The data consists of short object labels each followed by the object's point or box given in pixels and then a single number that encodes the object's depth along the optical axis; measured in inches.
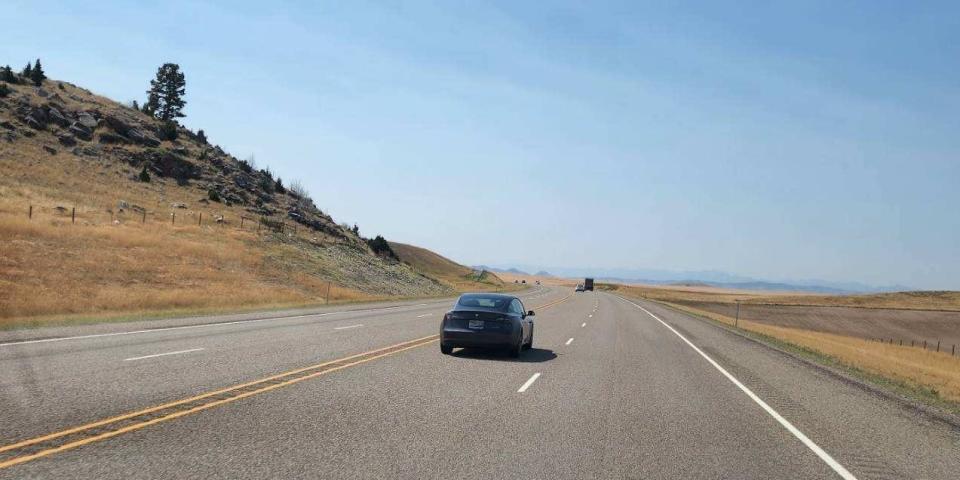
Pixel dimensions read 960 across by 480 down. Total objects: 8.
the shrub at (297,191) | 4029.0
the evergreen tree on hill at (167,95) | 4414.4
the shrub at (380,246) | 3796.8
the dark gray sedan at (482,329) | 634.8
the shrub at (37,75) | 3595.0
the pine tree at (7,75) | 3361.2
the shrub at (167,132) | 3661.4
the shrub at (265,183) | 3647.9
